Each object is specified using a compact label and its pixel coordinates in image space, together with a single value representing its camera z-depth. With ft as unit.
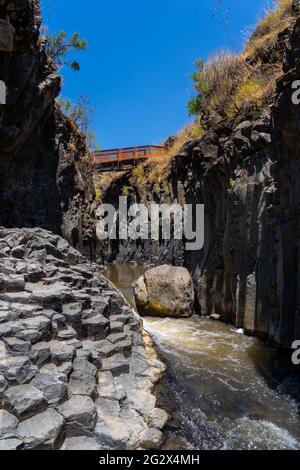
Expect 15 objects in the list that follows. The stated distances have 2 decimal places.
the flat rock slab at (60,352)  17.85
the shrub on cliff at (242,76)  38.39
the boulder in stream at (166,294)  39.60
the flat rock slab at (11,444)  12.33
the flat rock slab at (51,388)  15.19
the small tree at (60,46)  51.95
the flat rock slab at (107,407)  16.30
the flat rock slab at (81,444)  13.88
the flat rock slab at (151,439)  15.05
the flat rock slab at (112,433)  14.39
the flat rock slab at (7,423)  12.90
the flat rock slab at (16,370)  15.20
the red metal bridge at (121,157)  100.22
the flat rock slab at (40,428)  12.92
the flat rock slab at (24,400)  13.92
